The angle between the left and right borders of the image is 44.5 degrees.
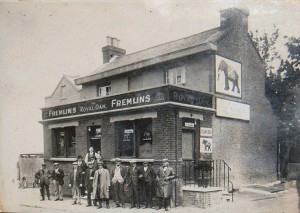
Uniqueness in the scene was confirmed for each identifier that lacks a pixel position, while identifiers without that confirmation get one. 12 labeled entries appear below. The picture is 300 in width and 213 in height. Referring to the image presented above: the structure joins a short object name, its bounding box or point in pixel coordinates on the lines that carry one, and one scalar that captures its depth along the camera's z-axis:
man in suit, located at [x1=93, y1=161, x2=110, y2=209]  10.73
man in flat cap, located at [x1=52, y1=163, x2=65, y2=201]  12.59
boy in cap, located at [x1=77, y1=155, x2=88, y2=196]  11.86
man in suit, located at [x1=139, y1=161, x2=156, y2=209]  10.31
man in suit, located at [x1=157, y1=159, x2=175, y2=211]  9.79
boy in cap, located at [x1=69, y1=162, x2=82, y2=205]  11.76
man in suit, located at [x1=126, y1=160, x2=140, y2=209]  10.51
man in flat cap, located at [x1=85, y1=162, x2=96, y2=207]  11.19
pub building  10.84
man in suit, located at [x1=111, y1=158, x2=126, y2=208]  10.87
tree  11.26
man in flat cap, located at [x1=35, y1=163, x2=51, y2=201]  12.75
